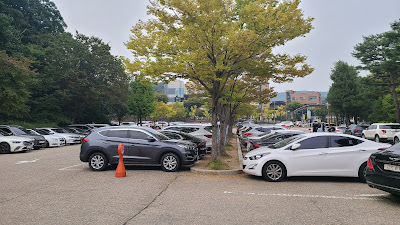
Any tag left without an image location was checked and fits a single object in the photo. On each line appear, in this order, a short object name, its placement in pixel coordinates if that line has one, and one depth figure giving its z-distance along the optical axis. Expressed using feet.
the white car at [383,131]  74.13
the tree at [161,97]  363.68
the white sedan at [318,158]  27.61
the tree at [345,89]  161.99
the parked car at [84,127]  96.07
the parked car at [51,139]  70.48
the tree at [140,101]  160.15
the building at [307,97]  482.28
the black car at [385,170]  18.86
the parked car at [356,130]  94.33
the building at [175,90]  563.07
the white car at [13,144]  54.60
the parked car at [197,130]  53.41
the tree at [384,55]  104.48
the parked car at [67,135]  76.76
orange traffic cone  30.19
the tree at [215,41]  34.19
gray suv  33.73
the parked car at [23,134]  60.90
